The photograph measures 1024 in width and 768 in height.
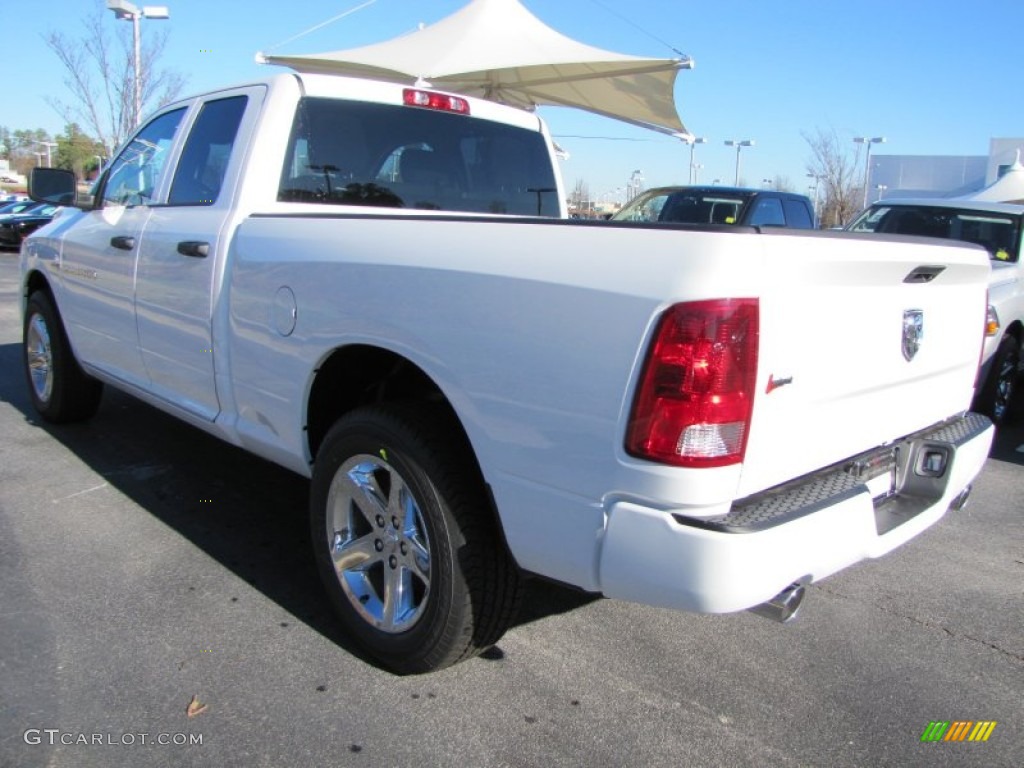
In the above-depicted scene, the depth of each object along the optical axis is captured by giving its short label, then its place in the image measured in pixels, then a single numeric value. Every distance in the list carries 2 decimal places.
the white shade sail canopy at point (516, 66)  10.60
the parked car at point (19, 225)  21.36
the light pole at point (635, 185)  47.81
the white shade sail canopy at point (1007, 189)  20.09
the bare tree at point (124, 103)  19.62
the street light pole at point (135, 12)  16.03
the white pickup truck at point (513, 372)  1.99
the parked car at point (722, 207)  10.40
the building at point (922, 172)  45.84
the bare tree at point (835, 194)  32.05
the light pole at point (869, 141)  33.92
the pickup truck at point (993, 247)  6.12
